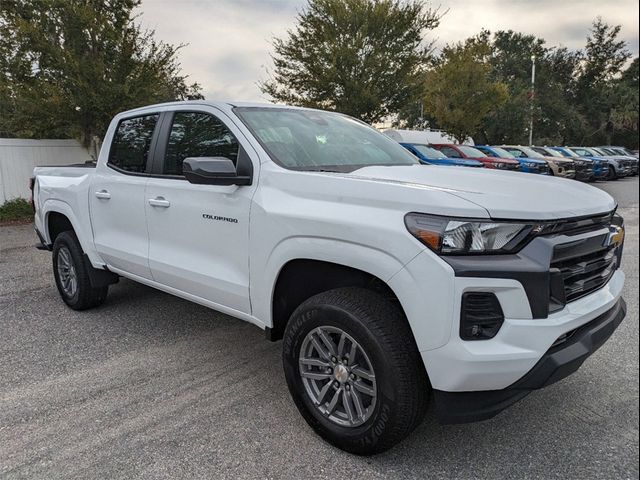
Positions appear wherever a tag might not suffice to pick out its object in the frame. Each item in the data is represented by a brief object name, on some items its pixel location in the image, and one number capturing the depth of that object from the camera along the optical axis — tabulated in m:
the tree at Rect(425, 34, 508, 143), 22.22
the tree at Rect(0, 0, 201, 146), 10.66
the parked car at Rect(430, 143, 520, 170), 15.98
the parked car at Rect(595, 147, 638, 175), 23.69
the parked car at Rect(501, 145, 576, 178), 18.06
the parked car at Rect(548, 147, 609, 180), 21.38
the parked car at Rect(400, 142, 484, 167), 14.11
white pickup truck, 2.07
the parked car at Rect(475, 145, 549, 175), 17.20
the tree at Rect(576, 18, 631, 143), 42.18
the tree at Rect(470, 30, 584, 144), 33.47
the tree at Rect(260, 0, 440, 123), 15.75
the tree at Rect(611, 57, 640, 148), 40.66
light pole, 34.28
